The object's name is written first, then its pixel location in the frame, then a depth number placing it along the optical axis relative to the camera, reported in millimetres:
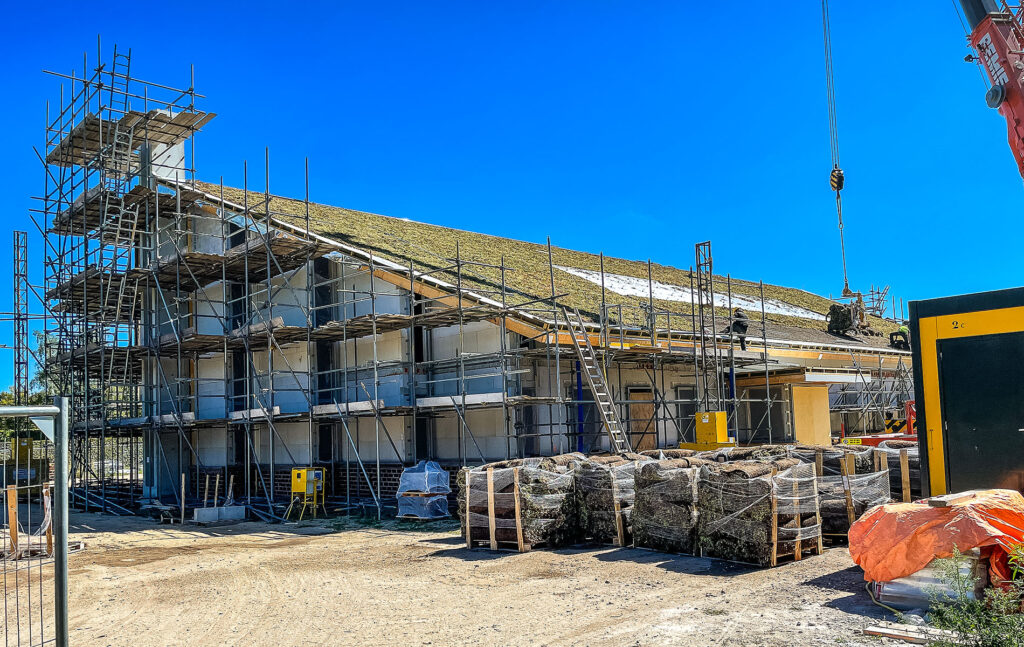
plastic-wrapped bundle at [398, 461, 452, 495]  16984
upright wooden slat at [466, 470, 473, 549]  13070
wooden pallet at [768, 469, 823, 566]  10484
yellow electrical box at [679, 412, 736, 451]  17516
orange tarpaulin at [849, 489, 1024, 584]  7492
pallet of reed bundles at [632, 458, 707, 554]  11484
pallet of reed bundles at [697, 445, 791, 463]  12797
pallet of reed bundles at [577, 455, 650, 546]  12555
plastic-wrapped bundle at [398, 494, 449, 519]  16906
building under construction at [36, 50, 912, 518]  18109
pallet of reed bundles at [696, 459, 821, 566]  10555
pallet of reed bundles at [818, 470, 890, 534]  11656
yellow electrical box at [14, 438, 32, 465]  30773
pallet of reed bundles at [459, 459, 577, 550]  12633
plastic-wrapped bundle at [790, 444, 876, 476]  12094
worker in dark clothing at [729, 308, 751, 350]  21594
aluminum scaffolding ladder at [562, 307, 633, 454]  16250
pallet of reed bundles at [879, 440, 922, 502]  12398
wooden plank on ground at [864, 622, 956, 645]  6565
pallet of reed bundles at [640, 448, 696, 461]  14939
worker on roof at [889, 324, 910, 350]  27761
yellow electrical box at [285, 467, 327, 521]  18766
